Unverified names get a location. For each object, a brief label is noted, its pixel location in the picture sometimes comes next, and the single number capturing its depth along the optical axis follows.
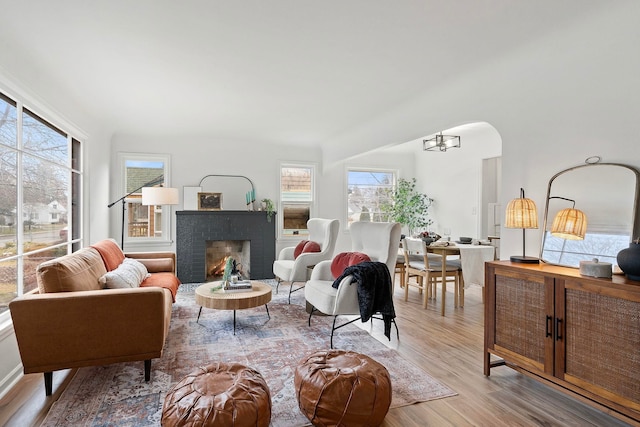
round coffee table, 3.32
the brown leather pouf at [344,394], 1.91
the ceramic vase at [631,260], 1.94
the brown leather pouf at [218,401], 1.67
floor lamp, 5.96
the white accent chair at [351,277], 3.18
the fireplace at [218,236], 5.89
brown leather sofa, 2.24
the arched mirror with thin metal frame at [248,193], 6.28
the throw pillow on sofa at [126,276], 2.89
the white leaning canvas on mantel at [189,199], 6.11
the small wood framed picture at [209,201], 6.11
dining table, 4.25
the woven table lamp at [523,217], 2.66
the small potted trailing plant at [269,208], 6.26
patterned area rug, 2.14
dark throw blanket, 3.11
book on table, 3.65
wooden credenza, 1.88
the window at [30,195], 2.70
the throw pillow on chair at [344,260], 3.60
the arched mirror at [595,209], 2.23
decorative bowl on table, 4.48
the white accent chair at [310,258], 4.78
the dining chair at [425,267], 4.33
